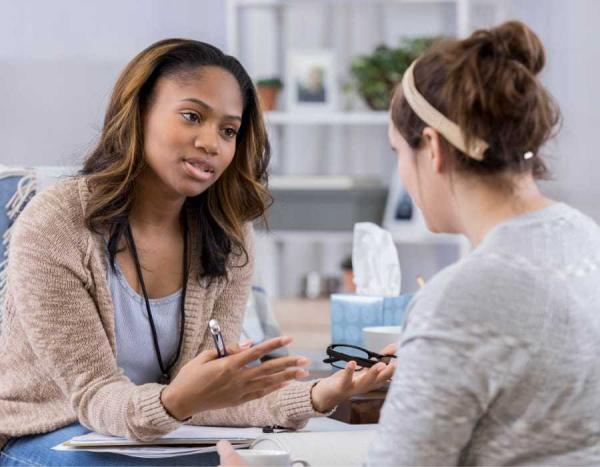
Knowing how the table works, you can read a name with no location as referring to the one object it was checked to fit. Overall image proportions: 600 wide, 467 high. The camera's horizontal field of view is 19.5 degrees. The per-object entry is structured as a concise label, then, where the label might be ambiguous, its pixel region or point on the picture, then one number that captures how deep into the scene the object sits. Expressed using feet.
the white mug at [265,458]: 7.24
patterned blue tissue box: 9.18
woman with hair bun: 6.47
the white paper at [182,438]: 7.84
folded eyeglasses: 8.13
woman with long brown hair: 8.17
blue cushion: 9.22
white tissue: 9.46
